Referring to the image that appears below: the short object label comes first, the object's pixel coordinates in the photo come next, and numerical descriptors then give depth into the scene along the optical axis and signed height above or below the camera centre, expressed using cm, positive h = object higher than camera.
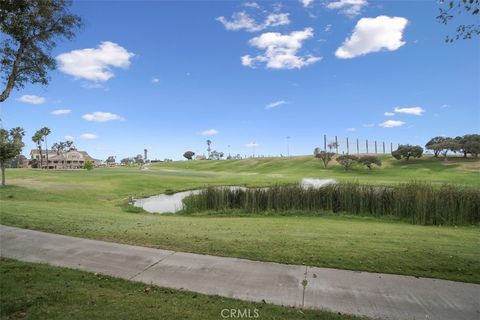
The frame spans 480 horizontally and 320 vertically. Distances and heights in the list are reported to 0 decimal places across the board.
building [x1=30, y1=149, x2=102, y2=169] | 12850 +278
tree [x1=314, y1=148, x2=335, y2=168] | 7694 +17
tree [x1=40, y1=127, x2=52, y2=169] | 9956 +993
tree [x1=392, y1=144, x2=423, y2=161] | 7269 +38
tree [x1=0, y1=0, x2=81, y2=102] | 759 +299
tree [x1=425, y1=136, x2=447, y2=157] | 7123 +159
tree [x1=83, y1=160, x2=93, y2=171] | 7881 +1
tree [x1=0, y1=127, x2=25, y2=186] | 2761 +149
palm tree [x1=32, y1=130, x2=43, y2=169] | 9739 +791
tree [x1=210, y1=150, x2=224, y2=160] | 16162 +268
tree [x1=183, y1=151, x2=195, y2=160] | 15575 +301
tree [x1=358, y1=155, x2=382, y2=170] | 6631 -105
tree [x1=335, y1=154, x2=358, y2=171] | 6850 -88
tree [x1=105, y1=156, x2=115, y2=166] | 17679 +229
